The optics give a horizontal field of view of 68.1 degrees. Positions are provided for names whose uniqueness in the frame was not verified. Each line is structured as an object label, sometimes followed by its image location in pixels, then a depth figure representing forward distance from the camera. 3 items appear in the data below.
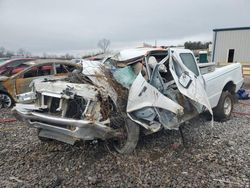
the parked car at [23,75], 5.98
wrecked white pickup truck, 2.85
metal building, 16.73
